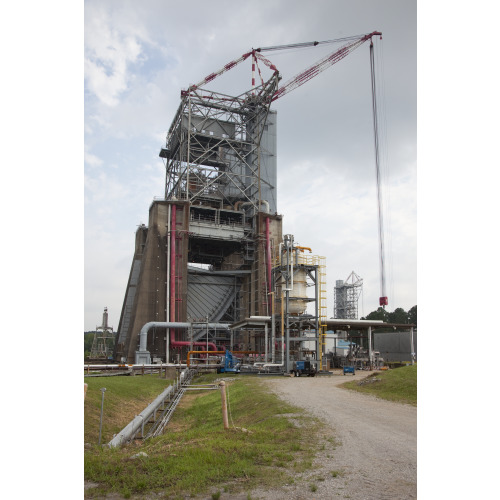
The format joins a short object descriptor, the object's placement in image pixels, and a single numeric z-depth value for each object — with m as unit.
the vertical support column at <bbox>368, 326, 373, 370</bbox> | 48.66
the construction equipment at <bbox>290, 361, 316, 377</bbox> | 35.50
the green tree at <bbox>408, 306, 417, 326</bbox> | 99.39
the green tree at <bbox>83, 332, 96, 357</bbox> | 114.07
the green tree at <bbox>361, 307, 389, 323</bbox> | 116.69
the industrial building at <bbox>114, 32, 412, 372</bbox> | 52.41
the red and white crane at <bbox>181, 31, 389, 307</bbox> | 55.28
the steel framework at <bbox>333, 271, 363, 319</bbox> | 94.69
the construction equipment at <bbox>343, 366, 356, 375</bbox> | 39.87
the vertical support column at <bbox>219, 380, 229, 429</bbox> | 12.35
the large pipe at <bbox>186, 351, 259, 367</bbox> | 44.55
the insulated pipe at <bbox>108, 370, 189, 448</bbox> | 12.74
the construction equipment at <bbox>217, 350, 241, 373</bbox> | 39.34
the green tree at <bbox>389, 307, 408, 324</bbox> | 112.25
